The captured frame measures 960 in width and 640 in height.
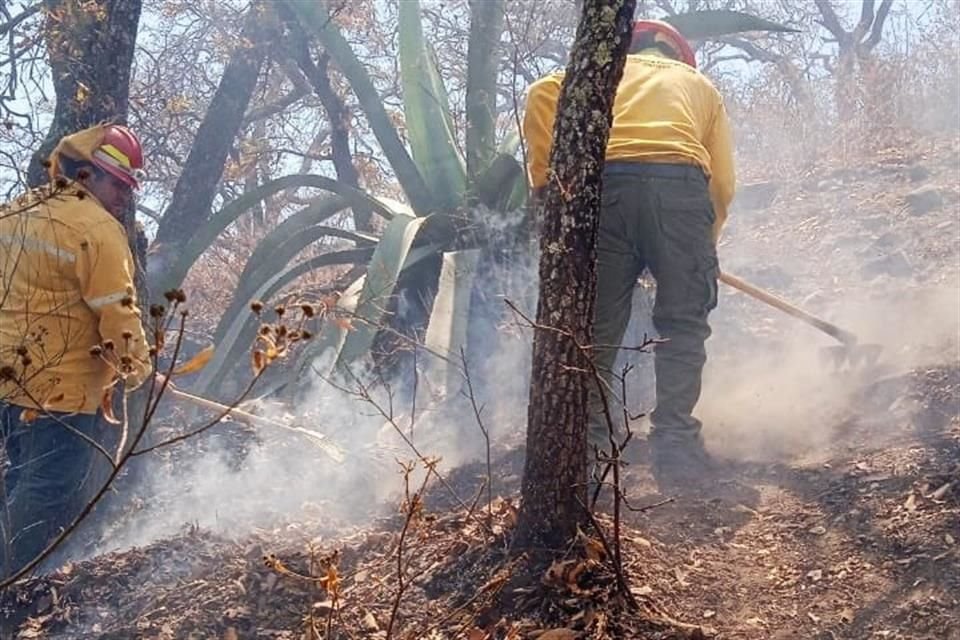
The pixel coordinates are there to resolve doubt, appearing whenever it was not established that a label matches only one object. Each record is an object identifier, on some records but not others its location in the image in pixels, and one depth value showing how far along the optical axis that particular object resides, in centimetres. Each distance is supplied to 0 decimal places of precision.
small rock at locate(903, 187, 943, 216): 642
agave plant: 500
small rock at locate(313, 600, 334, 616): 280
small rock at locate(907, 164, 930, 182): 696
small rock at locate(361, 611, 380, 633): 261
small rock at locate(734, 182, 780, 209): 766
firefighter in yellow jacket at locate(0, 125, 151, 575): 368
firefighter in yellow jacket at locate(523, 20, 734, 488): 381
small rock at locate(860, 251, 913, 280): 583
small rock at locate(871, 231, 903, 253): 613
